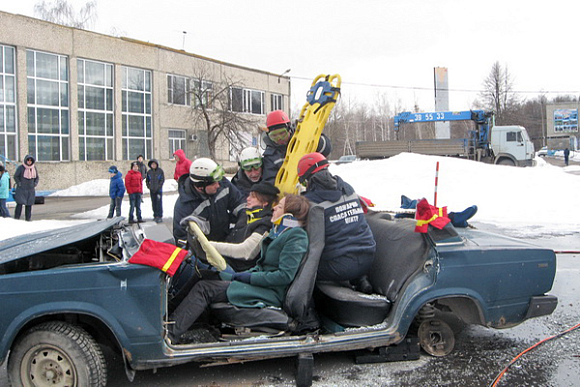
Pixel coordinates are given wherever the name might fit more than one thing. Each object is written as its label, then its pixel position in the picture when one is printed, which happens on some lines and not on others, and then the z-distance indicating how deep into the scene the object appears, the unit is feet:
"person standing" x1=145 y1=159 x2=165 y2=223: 47.52
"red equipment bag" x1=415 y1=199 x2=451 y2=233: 13.17
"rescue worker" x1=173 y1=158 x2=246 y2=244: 16.42
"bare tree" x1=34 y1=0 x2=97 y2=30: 158.81
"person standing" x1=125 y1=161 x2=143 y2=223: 47.91
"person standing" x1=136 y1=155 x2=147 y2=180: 54.54
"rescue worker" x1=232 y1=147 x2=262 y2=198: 18.31
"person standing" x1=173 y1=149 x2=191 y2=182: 29.61
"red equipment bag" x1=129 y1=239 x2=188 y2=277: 11.34
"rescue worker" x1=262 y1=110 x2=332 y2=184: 18.65
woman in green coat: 12.71
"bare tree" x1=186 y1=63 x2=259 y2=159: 119.34
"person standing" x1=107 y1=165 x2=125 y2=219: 48.34
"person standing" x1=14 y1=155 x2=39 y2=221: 46.60
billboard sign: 280.72
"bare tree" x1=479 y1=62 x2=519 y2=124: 203.51
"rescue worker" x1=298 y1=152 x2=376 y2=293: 13.82
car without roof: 11.17
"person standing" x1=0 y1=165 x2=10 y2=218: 45.03
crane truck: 88.79
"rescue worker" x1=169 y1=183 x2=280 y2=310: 13.76
